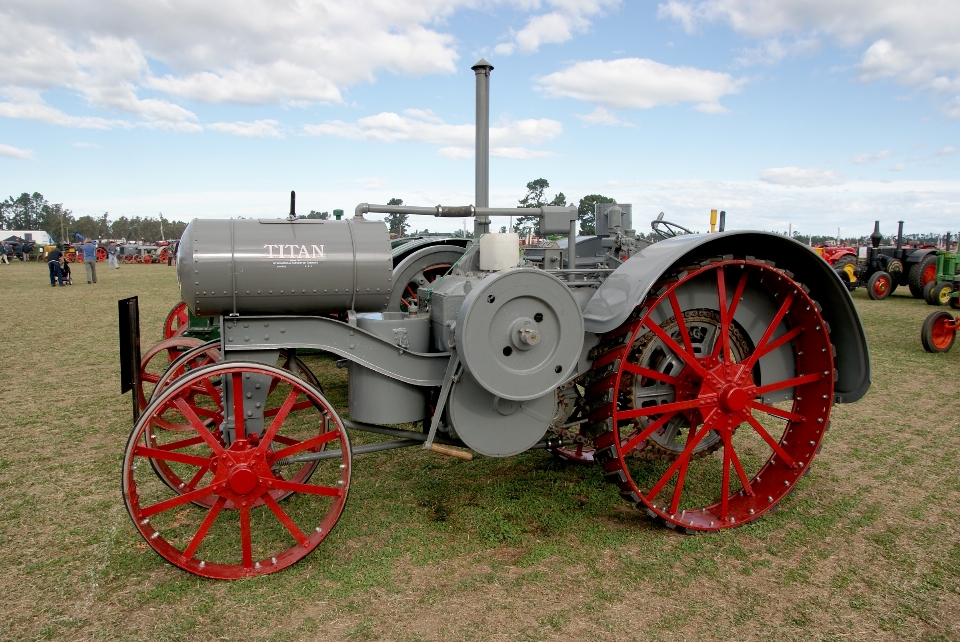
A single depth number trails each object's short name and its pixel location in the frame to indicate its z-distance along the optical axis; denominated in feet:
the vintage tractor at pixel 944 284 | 43.29
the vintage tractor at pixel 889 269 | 50.76
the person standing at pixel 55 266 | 60.48
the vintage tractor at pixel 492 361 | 9.42
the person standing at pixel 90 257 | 65.87
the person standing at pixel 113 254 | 92.94
